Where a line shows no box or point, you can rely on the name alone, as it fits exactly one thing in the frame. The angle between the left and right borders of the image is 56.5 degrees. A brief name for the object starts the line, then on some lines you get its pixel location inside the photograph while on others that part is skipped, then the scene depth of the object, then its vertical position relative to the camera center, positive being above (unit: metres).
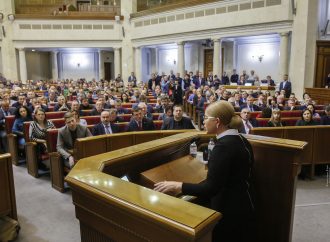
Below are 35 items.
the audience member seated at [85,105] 7.89 -0.70
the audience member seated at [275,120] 5.55 -0.80
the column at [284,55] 12.25 +0.84
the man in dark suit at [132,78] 17.32 -0.07
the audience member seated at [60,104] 7.85 -0.67
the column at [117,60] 19.52 +1.10
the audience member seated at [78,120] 4.84 -0.70
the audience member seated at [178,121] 5.03 -0.73
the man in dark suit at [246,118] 5.44 -0.74
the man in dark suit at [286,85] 11.41 -0.37
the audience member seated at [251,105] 8.13 -0.77
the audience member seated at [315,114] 6.60 -0.88
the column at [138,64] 18.92 +0.81
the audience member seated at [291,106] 8.01 -0.79
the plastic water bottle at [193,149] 2.67 -0.63
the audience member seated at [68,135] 4.59 -0.86
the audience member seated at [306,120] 5.56 -0.80
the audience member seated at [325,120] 5.81 -0.84
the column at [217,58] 14.48 +0.87
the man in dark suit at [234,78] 14.37 -0.08
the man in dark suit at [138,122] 5.22 -0.77
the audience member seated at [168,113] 6.18 -0.72
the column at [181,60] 16.27 +0.90
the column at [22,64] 18.72 +0.87
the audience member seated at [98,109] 7.08 -0.73
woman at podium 1.67 -0.57
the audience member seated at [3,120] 6.48 -0.88
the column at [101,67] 22.31 +0.74
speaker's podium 1.10 -0.56
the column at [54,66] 22.16 +0.87
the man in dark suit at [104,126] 5.01 -0.80
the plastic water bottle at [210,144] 2.46 -0.55
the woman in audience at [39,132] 5.33 -0.94
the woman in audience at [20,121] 5.97 -0.85
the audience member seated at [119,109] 7.54 -0.76
